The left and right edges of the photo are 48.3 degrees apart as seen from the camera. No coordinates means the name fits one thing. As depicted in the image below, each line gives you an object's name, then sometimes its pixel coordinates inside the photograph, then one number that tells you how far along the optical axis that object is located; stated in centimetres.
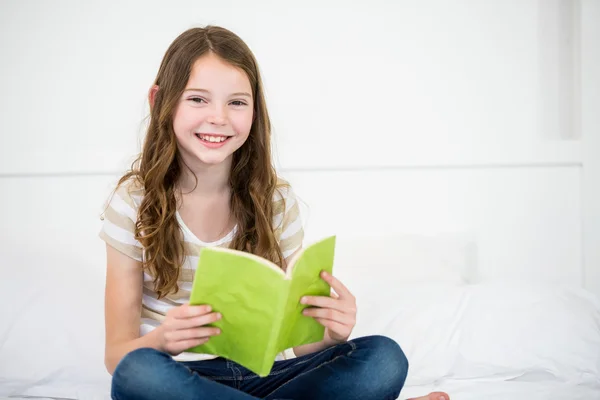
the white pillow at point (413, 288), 163
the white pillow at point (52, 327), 154
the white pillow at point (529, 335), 158
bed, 154
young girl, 111
